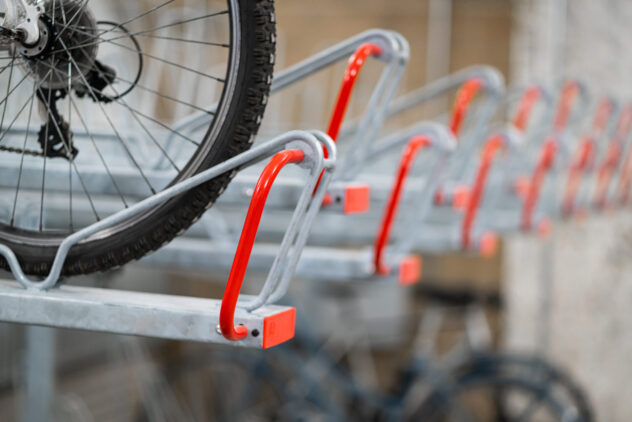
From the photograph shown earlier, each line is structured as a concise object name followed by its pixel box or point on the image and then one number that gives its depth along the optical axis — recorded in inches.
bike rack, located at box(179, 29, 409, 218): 109.5
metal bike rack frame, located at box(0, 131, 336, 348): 96.5
